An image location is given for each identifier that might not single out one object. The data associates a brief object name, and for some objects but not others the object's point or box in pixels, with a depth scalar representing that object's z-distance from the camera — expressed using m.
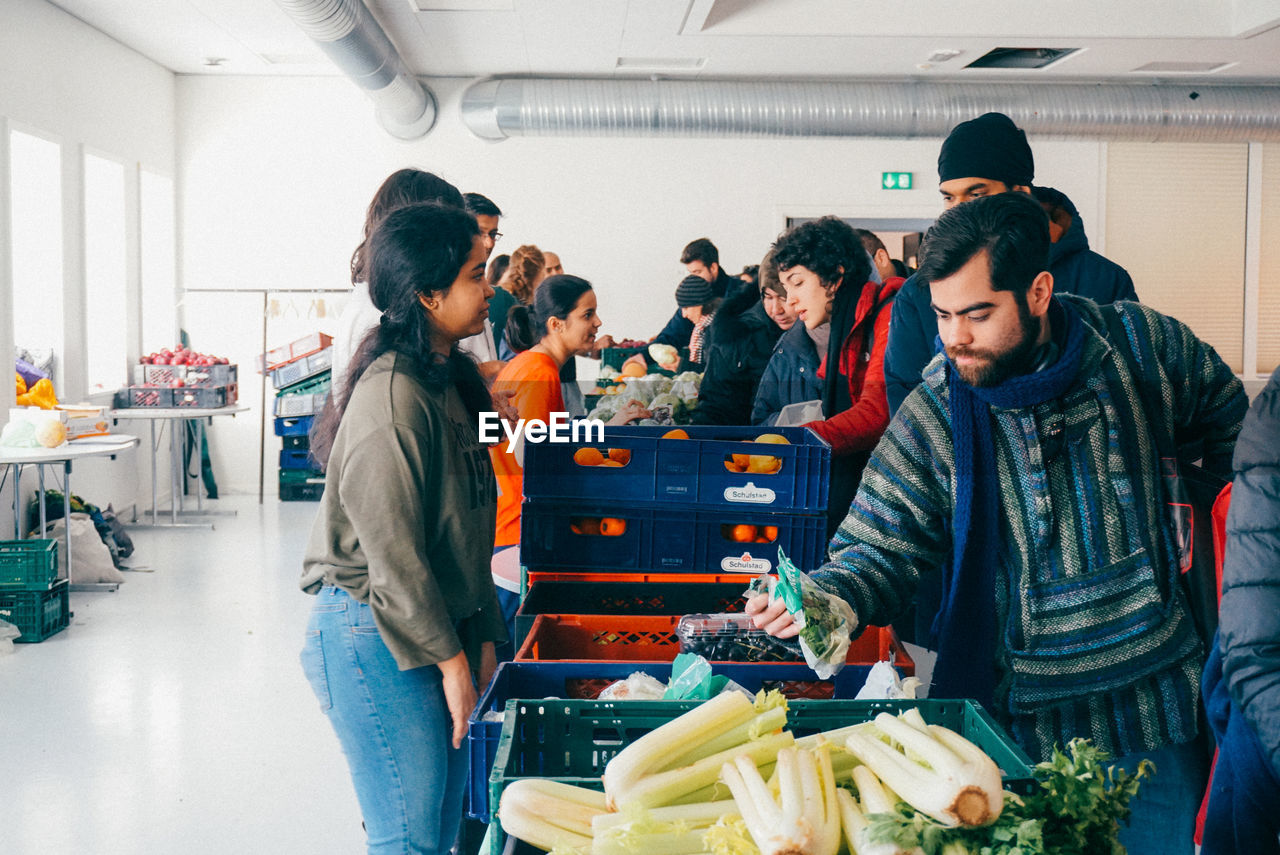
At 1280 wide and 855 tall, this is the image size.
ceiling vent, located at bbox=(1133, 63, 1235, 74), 7.95
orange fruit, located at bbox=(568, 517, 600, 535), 2.22
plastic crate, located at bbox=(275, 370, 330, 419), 8.26
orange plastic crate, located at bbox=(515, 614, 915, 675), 1.89
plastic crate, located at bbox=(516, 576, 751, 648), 2.15
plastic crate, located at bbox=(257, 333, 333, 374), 8.21
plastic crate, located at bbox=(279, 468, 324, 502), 8.47
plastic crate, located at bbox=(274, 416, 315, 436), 8.38
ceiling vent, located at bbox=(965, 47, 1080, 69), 7.78
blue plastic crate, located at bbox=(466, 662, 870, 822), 1.50
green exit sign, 8.95
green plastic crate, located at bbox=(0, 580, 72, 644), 4.71
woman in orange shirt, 2.78
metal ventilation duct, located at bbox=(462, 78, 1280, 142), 8.00
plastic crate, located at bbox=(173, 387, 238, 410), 7.30
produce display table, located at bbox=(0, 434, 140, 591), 4.95
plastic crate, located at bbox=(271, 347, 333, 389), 8.18
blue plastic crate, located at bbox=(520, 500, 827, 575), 2.20
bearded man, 1.55
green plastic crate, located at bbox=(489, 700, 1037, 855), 1.26
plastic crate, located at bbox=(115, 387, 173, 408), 7.25
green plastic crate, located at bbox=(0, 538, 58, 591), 4.70
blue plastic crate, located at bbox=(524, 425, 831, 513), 2.18
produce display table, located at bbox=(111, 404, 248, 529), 6.95
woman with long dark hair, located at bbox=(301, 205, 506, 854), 1.80
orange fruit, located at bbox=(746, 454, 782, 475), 2.22
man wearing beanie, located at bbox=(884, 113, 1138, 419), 2.27
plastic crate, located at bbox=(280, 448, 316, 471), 8.43
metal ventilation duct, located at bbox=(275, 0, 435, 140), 5.45
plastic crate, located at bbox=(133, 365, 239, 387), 7.37
